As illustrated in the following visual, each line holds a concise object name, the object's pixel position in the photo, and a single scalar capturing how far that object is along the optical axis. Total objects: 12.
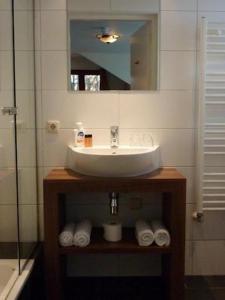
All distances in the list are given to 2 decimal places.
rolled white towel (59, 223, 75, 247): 2.03
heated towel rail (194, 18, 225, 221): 2.23
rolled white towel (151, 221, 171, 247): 2.04
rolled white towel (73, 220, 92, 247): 2.03
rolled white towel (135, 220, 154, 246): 2.04
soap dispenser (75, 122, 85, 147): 2.28
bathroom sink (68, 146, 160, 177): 1.92
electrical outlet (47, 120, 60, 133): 2.33
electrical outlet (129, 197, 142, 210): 2.39
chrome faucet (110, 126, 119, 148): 2.29
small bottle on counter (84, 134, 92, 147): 2.28
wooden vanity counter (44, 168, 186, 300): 1.97
